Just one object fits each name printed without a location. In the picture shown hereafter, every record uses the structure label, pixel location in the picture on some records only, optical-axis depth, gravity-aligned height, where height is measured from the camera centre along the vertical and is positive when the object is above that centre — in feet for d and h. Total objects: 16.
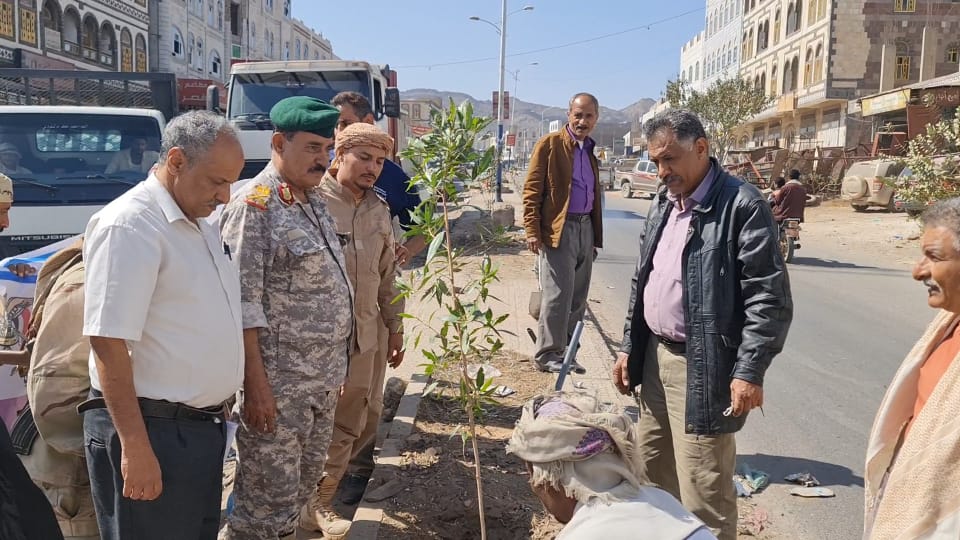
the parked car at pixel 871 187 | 73.72 -0.40
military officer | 8.76 -1.71
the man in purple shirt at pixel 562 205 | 17.98 -0.73
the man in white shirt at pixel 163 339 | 6.66 -1.66
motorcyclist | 42.47 -1.11
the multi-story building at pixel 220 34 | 115.85 +25.32
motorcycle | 42.24 -3.01
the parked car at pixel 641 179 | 98.02 -0.30
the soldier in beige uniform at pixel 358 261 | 10.85 -1.42
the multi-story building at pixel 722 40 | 180.45 +36.60
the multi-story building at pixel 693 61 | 216.51 +36.73
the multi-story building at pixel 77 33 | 79.05 +16.31
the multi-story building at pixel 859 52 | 120.47 +22.11
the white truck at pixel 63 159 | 20.06 +0.12
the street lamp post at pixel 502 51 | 109.91 +19.08
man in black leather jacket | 8.64 -1.58
